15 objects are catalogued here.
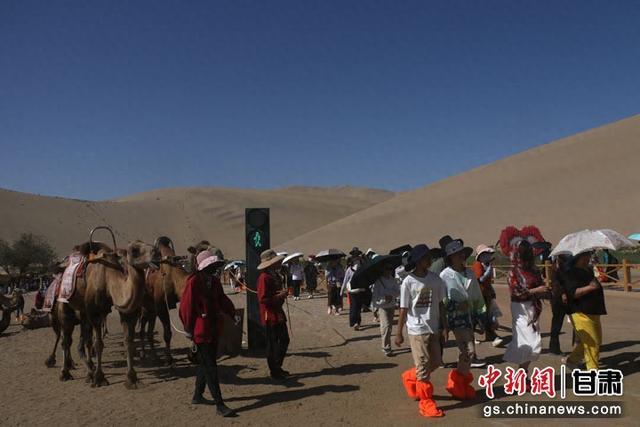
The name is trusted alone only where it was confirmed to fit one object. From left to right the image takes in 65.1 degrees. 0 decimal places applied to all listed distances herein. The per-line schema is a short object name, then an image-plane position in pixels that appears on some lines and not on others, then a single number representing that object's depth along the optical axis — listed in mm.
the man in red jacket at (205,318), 6359
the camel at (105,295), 7887
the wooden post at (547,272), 20531
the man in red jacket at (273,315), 7887
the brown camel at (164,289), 9508
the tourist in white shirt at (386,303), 9625
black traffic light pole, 10414
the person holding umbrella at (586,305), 6746
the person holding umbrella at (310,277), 25844
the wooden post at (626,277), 18422
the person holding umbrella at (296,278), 23028
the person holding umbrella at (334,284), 16738
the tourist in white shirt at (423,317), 5934
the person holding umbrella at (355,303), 12625
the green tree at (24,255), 54509
